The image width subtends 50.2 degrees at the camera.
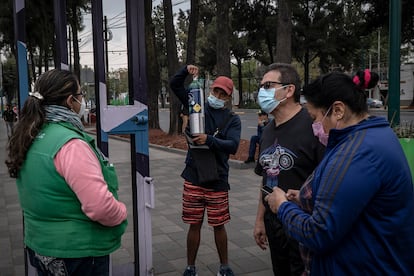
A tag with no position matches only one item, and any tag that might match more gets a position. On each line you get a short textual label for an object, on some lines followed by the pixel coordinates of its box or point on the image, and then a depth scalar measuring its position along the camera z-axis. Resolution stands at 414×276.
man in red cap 3.70
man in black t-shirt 2.65
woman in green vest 1.99
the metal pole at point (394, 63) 5.51
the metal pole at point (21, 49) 3.08
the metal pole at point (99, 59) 3.04
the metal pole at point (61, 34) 3.13
